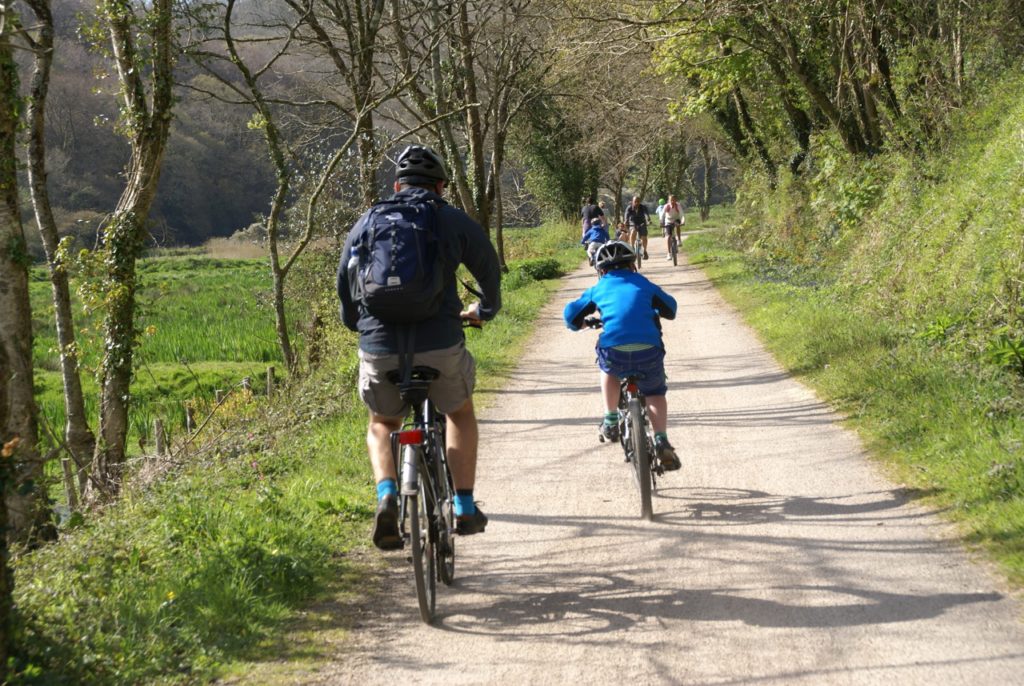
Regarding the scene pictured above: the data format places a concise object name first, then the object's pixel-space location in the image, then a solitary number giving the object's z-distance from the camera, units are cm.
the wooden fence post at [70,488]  1087
